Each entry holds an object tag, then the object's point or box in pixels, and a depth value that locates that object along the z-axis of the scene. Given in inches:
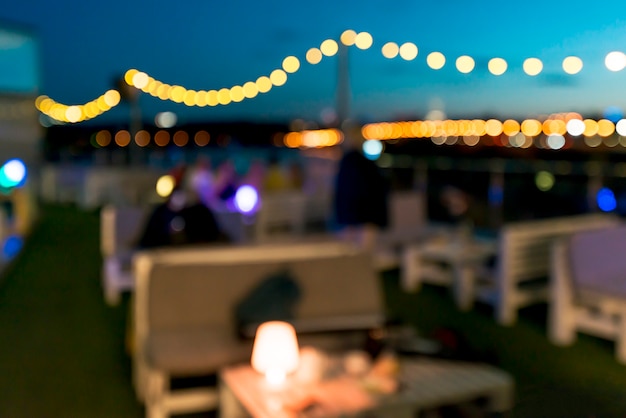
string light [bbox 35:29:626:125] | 316.8
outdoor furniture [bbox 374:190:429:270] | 280.5
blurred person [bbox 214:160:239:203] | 341.7
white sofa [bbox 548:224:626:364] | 193.3
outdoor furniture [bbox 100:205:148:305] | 240.8
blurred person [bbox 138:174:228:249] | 214.8
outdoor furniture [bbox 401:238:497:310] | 238.7
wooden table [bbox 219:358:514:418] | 111.4
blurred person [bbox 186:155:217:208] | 356.8
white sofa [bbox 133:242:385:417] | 136.3
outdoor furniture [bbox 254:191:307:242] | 297.0
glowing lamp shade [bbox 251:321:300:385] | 122.0
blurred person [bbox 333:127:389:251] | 260.2
